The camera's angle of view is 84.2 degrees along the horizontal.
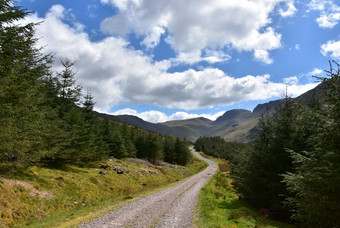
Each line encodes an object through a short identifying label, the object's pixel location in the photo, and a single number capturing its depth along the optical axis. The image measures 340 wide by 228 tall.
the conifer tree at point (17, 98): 10.55
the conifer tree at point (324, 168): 7.59
